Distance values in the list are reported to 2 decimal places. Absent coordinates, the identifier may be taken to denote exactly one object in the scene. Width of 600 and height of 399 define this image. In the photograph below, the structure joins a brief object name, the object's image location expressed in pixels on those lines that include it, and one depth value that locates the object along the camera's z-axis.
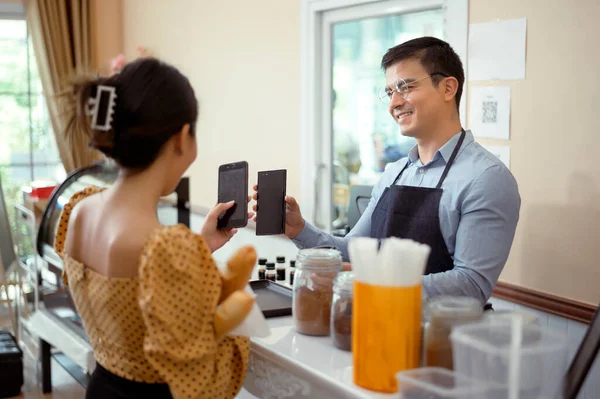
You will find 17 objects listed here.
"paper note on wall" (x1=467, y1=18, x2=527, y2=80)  3.03
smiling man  2.10
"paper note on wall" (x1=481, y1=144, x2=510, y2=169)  3.12
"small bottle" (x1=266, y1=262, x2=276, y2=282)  2.50
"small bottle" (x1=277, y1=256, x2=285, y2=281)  2.56
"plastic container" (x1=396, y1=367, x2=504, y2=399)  1.37
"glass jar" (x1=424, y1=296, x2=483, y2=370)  1.49
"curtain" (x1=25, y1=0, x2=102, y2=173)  5.76
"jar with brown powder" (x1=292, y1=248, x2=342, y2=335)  1.86
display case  4.08
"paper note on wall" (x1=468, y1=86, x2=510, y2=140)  3.12
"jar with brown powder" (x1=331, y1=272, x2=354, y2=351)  1.72
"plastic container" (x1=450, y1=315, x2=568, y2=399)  1.36
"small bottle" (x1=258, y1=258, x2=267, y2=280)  2.50
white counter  1.59
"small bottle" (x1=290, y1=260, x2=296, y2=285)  2.54
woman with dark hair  1.52
